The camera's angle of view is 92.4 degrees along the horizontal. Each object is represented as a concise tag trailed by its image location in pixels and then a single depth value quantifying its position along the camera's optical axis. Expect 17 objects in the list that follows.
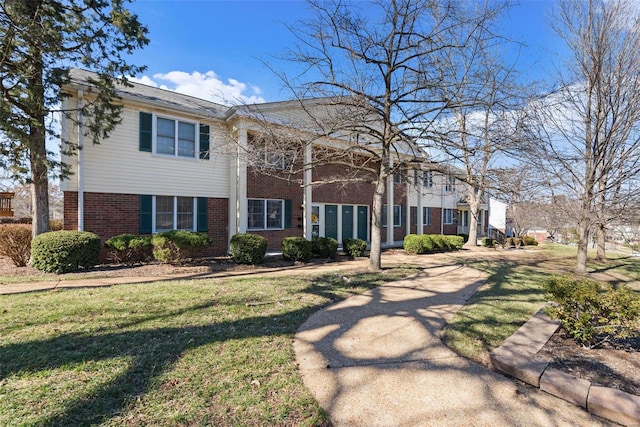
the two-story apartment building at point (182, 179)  9.32
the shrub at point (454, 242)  16.54
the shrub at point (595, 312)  3.64
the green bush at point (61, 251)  7.73
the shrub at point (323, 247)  11.53
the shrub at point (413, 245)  14.39
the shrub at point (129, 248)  8.97
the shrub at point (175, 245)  8.99
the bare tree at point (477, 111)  7.29
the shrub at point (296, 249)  10.78
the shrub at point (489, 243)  19.73
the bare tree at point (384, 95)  7.24
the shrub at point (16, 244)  8.44
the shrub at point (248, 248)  9.93
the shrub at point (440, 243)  15.38
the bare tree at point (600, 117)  8.23
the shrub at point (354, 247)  12.37
